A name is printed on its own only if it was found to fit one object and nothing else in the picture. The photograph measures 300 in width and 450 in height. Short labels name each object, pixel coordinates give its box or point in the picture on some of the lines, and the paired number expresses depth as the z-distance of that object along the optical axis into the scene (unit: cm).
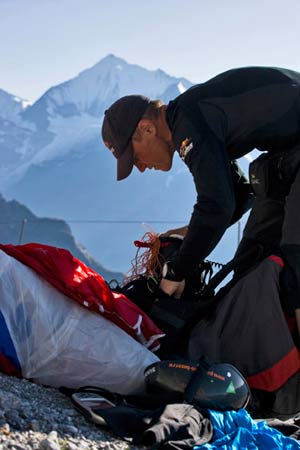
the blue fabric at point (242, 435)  179
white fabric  232
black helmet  206
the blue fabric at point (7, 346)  228
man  233
